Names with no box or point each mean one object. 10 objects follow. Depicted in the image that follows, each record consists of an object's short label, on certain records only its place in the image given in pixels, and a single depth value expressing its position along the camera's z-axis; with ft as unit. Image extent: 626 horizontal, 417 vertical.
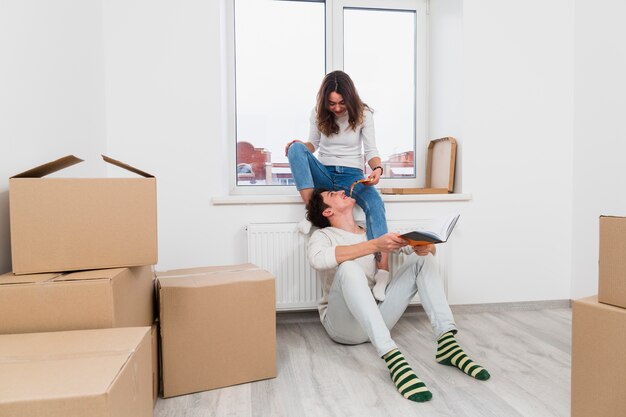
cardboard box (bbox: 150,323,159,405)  4.62
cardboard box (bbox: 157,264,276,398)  4.75
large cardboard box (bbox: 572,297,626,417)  3.26
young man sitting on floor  5.16
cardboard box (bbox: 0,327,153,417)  2.11
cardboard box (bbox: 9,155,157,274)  3.46
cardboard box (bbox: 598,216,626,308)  3.30
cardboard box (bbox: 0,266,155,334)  3.20
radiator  7.14
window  8.19
